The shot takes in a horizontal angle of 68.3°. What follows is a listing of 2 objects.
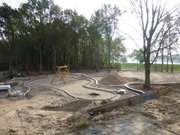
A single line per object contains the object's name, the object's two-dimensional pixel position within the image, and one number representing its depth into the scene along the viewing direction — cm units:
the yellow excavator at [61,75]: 904
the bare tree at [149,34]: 673
